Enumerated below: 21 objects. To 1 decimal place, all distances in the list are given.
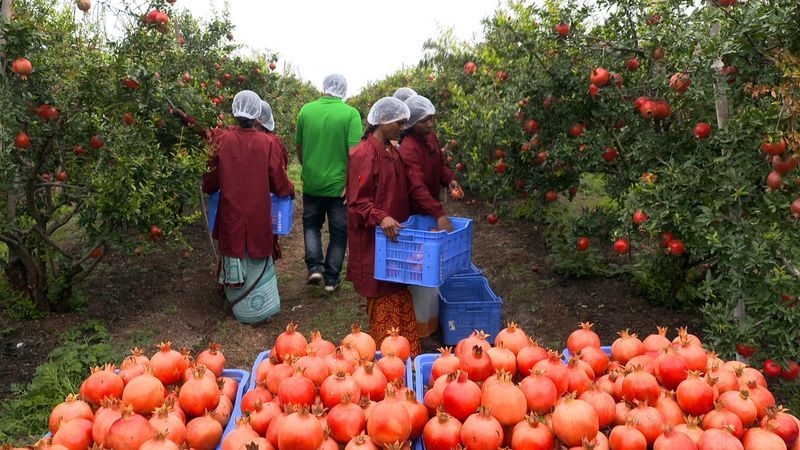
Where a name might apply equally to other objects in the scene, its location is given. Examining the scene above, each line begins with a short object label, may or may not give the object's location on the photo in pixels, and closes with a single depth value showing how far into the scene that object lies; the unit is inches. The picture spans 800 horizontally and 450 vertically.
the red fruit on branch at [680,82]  161.5
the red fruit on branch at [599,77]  202.4
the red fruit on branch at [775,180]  134.1
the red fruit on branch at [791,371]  139.9
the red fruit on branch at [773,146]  129.0
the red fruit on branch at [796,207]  128.9
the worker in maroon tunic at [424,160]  206.1
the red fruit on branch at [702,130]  164.1
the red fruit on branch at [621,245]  203.9
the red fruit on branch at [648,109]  185.0
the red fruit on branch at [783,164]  132.9
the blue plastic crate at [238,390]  101.0
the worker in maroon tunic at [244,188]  219.5
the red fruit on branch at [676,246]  163.5
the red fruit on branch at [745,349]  143.3
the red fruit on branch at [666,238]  166.4
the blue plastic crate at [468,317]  204.4
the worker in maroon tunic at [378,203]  184.9
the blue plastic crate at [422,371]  110.3
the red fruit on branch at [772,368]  139.6
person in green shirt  261.9
